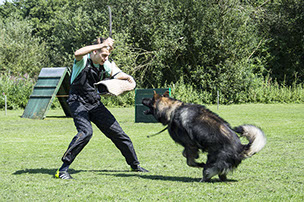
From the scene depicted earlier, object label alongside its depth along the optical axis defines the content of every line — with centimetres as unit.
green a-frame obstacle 1672
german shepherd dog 509
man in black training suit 566
